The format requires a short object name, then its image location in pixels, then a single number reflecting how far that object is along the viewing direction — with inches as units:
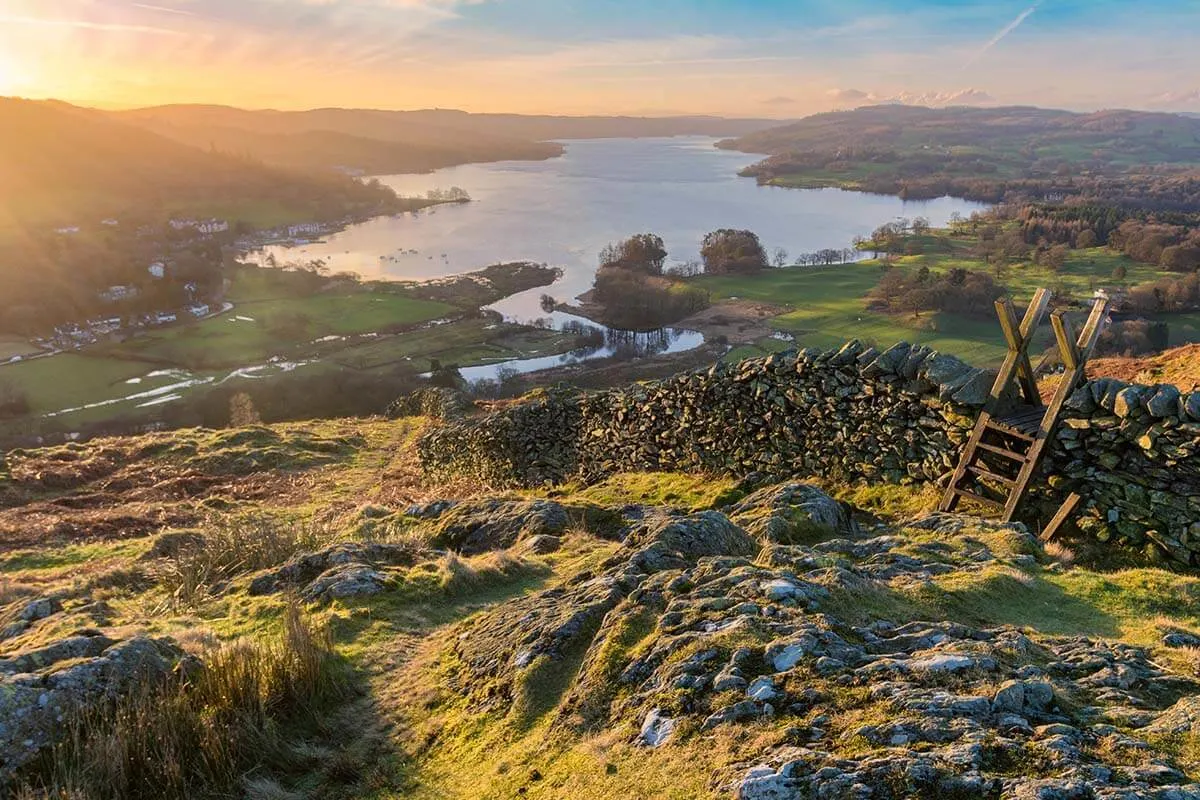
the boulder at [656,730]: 155.5
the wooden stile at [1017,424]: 342.6
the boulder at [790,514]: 352.5
